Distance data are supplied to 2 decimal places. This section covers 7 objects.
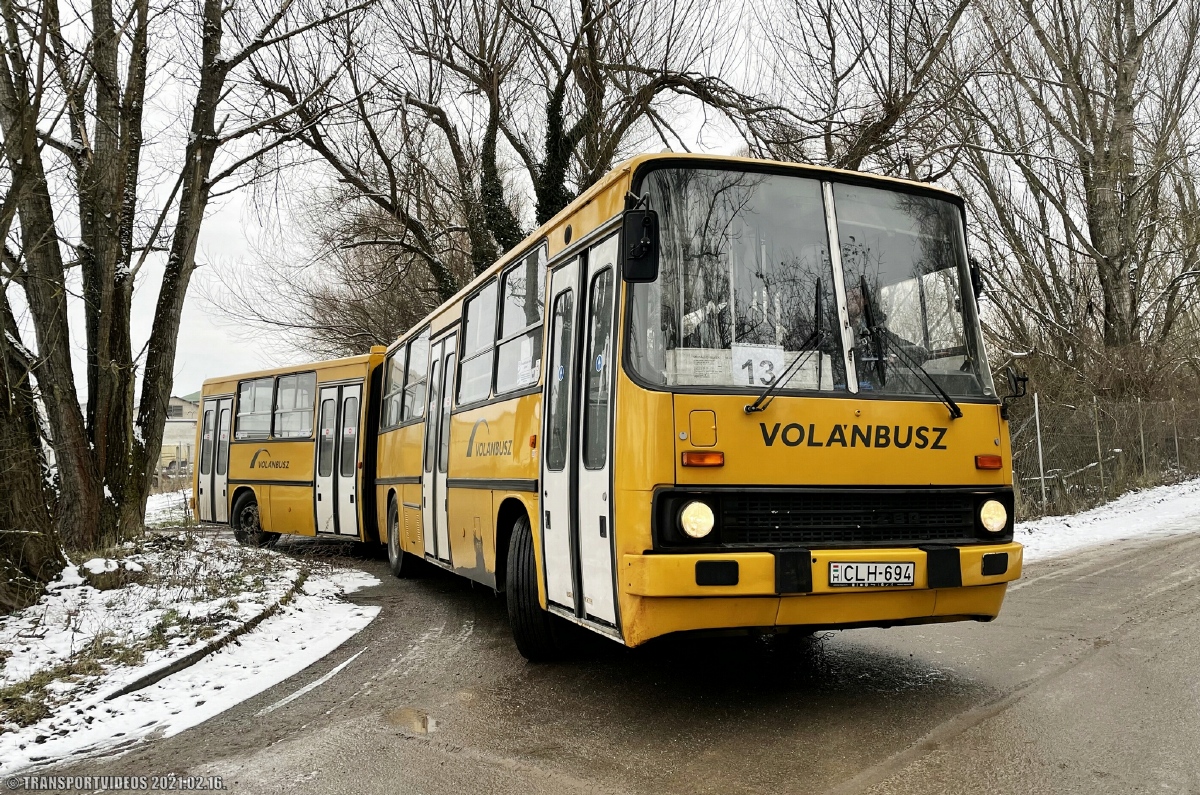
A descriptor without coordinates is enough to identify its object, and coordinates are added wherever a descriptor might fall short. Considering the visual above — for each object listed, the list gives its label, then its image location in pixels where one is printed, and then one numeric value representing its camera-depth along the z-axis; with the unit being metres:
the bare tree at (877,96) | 14.12
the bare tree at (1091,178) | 22.14
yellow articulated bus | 4.94
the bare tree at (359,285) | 22.69
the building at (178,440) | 32.97
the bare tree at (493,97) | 16.67
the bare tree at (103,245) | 8.55
